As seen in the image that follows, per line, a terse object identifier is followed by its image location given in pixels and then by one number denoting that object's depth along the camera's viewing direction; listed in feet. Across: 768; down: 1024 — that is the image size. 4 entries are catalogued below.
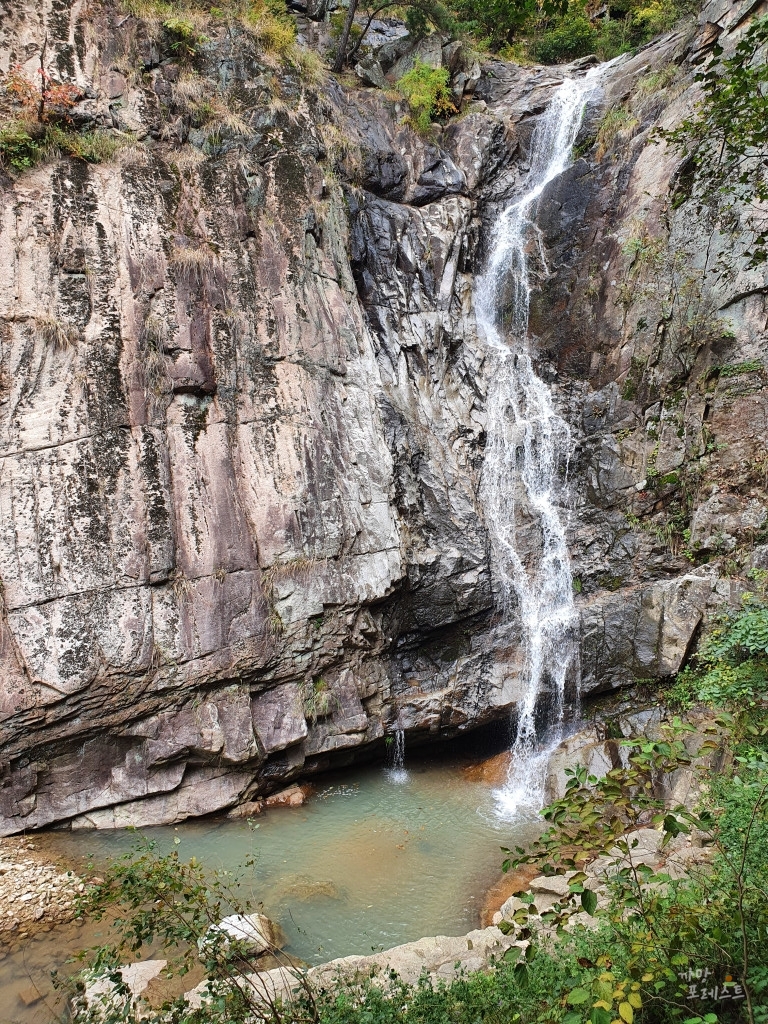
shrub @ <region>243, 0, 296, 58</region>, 40.75
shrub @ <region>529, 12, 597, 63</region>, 61.36
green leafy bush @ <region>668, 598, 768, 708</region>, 25.16
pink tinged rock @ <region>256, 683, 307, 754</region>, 30.12
